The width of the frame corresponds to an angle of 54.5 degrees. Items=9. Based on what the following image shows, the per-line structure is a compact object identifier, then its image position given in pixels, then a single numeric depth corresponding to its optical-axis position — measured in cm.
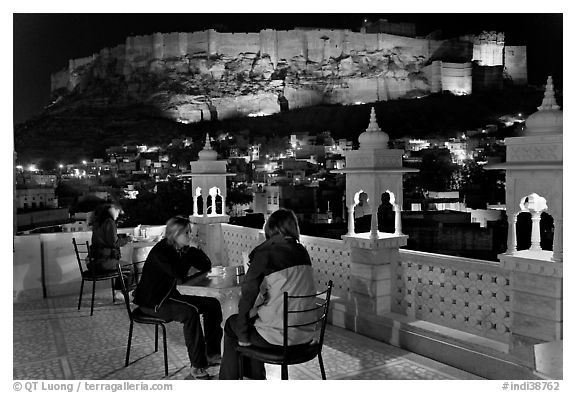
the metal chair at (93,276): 521
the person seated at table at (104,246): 532
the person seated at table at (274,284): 284
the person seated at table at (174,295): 348
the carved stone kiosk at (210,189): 685
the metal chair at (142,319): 358
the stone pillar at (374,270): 438
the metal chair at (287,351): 282
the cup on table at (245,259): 371
